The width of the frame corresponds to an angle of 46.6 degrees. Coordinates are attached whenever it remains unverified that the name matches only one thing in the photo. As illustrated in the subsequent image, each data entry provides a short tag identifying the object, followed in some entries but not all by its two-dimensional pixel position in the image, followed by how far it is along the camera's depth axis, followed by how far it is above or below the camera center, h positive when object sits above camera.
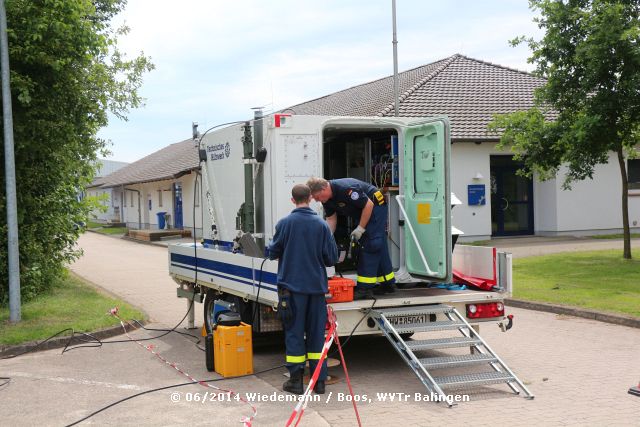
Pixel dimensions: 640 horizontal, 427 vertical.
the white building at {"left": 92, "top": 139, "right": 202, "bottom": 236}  36.81 +0.35
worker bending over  7.79 -0.34
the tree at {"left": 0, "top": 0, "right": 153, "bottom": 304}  10.32 +1.19
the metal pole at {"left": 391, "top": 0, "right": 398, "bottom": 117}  17.84 +3.27
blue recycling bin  39.91 -1.40
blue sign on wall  23.25 -0.25
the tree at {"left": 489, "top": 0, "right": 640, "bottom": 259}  14.35 +1.91
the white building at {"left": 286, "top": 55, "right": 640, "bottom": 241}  23.31 +0.10
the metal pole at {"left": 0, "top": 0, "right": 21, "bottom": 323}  9.90 +0.22
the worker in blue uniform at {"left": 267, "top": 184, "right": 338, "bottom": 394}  7.01 -0.87
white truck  7.42 -0.56
